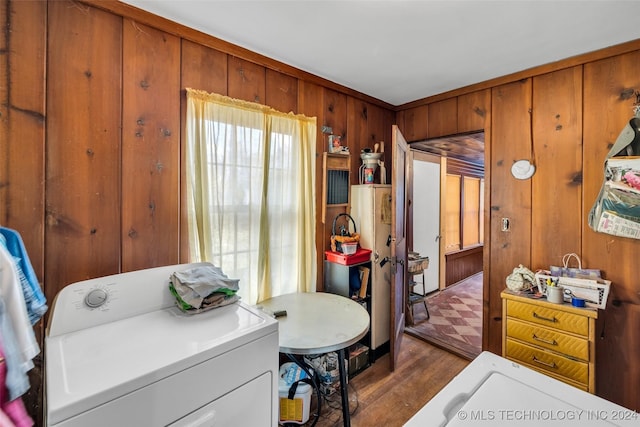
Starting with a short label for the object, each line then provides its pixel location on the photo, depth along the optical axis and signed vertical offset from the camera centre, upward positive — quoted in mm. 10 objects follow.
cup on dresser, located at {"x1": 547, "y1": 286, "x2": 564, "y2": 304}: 1818 -544
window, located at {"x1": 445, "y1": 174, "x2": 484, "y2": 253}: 4734 -33
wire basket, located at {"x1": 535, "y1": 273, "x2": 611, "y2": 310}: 1731 -495
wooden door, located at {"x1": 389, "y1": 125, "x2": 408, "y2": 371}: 2262 -213
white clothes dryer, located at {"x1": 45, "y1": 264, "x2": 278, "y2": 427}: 841 -521
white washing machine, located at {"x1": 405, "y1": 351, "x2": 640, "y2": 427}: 826 -617
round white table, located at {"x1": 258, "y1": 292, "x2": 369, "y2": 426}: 1450 -677
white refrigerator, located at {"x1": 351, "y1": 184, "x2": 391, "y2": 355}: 2441 -253
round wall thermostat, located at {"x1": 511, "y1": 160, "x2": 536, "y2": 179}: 2254 +344
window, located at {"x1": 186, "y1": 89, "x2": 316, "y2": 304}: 1741 +122
